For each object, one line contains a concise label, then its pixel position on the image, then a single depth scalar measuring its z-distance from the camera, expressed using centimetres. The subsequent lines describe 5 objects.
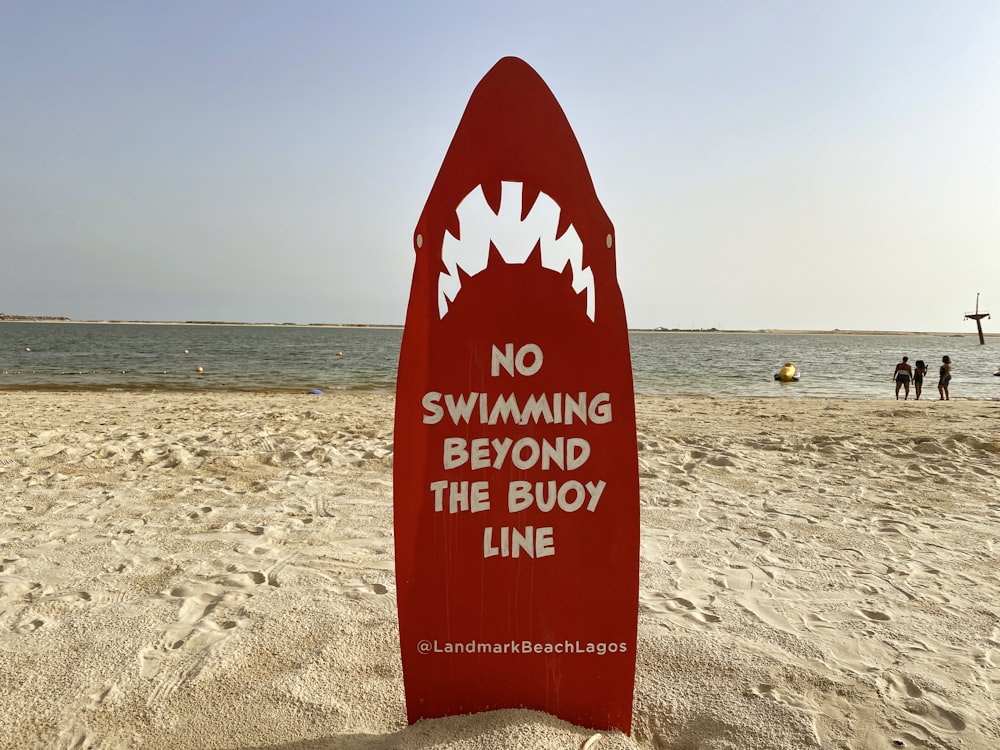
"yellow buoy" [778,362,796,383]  2545
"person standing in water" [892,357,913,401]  1756
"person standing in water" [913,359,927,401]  1789
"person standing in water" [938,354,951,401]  1766
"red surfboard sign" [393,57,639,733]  225
